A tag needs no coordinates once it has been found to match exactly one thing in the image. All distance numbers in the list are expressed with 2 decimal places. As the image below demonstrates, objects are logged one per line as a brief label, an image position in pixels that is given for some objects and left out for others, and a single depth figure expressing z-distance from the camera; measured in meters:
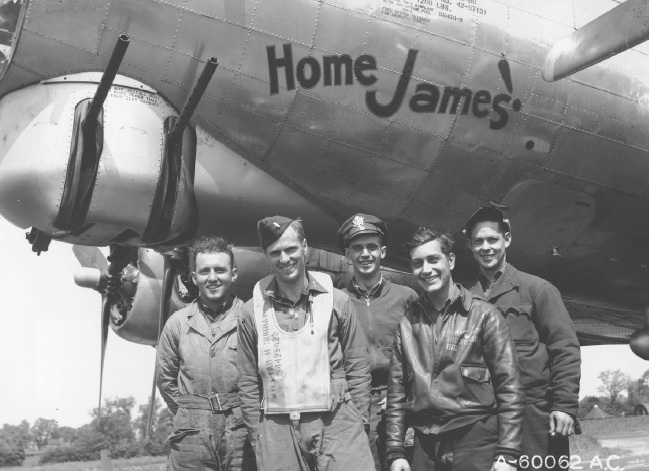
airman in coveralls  4.57
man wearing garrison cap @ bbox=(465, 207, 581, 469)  4.30
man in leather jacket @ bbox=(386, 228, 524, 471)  4.01
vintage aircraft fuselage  6.73
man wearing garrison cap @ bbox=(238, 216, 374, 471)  3.94
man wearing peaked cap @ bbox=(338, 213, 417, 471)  4.73
